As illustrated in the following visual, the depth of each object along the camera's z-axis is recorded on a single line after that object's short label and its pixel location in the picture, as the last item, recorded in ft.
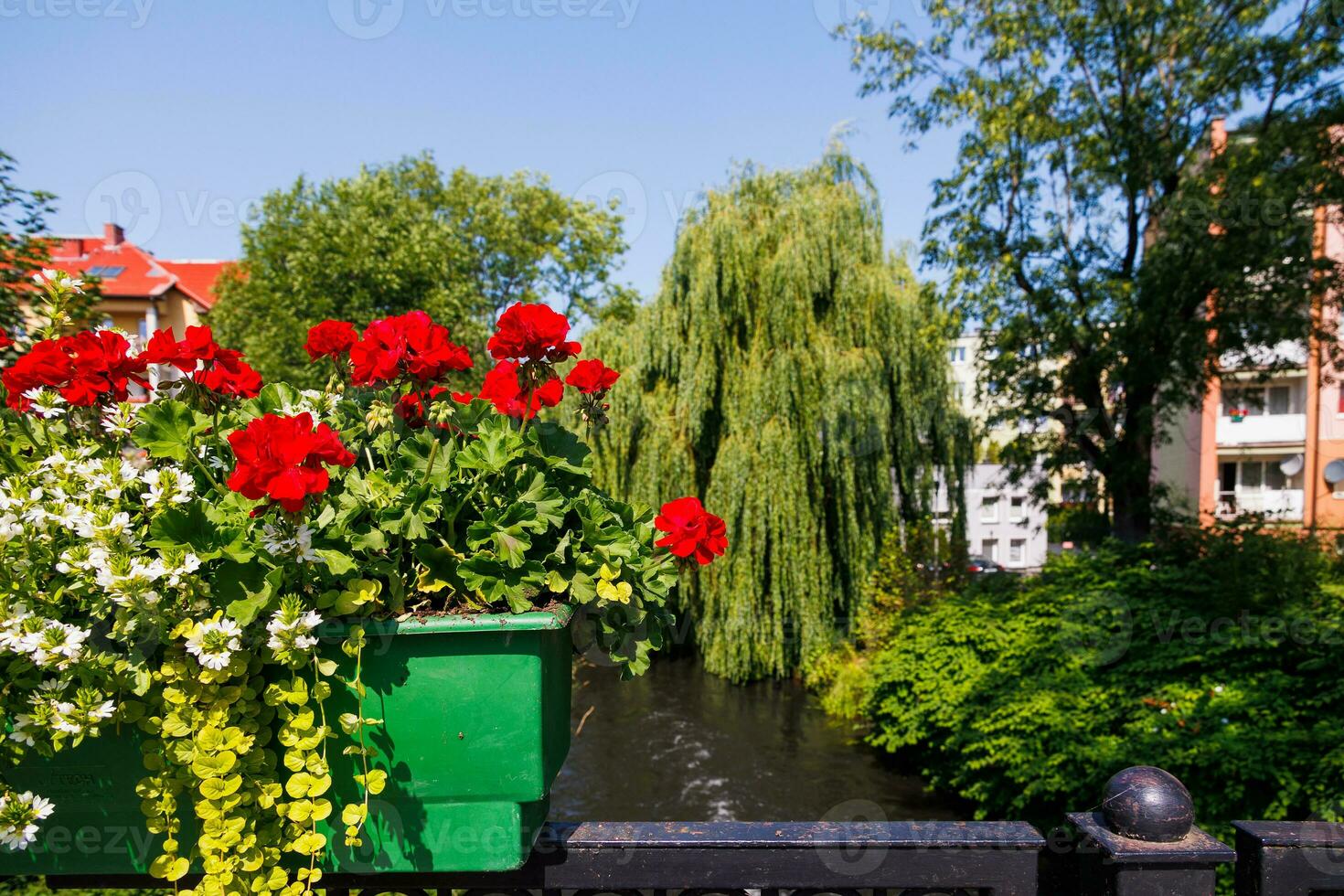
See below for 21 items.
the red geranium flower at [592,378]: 4.46
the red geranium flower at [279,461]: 3.18
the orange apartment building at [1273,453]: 65.31
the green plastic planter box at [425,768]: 3.55
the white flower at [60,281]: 4.13
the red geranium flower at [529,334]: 4.12
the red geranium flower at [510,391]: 4.21
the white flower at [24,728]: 3.29
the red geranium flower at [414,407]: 4.41
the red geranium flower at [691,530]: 4.22
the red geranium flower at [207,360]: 3.92
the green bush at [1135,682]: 17.78
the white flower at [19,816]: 3.30
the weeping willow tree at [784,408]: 32.32
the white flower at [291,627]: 3.32
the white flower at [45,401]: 3.91
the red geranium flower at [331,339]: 4.50
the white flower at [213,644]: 3.28
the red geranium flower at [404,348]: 4.01
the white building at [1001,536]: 99.71
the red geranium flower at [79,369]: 3.76
